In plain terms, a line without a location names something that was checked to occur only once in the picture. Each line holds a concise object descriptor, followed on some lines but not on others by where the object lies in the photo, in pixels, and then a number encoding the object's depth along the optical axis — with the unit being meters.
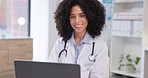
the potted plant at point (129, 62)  4.57
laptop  1.01
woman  1.42
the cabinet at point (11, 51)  5.03
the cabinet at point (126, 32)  4.34
